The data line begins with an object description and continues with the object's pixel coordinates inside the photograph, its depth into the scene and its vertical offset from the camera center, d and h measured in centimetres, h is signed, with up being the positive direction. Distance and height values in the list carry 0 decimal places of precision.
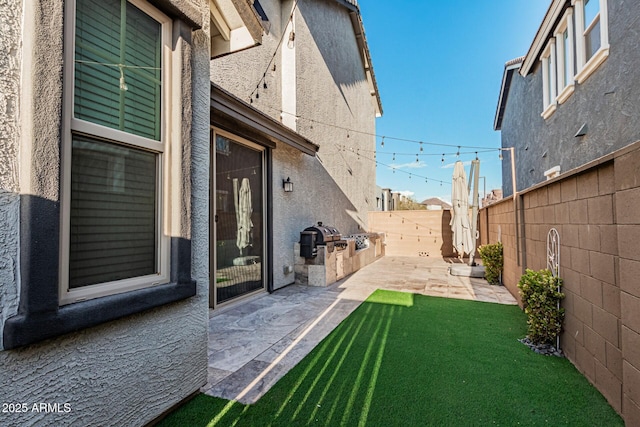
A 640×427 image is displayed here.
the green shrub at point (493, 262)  680 -93
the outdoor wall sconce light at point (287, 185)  648 +87
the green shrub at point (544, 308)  328 -98
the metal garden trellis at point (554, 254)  338 -39
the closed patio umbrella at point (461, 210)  823 +37
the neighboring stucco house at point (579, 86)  439 +261
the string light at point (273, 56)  667 +421
